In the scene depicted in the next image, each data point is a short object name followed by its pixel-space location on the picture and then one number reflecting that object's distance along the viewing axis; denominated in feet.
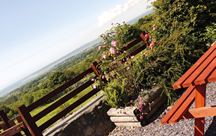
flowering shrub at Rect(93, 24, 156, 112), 11.40
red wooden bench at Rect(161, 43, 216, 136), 4.58
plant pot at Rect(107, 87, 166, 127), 10.24
